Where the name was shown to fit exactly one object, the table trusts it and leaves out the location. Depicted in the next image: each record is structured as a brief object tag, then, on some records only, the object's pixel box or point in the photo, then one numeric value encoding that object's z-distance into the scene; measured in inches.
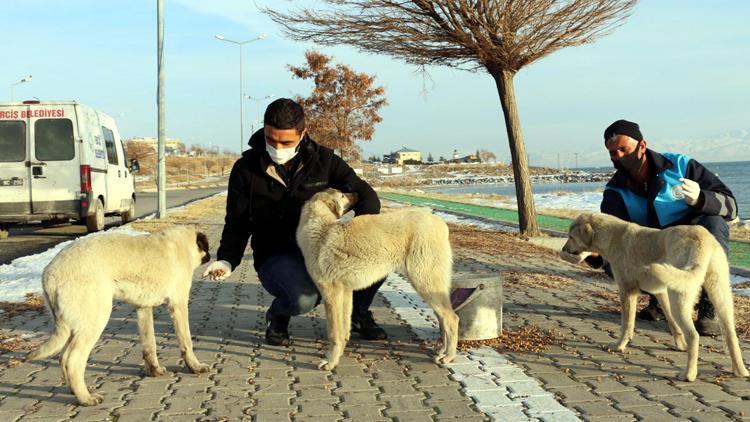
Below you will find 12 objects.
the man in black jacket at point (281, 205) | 229.0
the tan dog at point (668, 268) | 189.6
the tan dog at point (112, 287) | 171.2
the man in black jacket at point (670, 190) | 240.7
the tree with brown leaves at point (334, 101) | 1286.9
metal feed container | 232.5
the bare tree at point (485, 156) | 5412.4
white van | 582.6
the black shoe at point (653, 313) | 265.7
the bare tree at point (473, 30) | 511.2
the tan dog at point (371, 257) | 204.1
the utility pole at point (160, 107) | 823.1
